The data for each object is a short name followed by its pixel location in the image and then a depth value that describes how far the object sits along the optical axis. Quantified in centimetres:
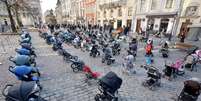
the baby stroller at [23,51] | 689
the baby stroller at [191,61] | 769
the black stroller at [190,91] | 423
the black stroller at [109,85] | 395
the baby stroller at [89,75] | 586
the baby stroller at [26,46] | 778
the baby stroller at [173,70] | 634
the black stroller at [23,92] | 308
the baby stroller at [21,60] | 555
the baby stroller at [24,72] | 477
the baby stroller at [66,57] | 819
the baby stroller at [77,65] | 701
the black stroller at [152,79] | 546
